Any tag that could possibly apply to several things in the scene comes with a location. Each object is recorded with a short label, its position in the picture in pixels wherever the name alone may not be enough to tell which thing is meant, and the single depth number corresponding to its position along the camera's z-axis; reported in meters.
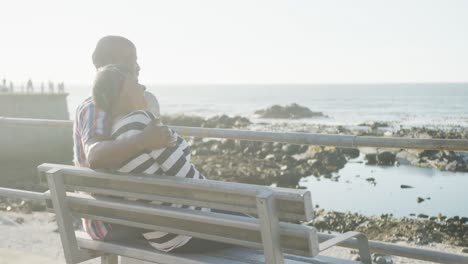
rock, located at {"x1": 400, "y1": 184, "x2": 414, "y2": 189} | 21.77
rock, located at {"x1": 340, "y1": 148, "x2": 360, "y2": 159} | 31.90
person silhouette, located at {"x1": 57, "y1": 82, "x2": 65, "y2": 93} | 56.09
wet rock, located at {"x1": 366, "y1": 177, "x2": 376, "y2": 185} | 23.03
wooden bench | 2.11
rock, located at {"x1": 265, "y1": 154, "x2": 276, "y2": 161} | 29.30
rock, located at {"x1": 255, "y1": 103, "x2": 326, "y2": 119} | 76.62
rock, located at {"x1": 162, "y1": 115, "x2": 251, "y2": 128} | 51.99
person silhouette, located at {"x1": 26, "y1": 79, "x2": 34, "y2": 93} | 55.06
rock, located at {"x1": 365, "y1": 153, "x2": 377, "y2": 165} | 29.20
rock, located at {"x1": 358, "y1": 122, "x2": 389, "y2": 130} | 53.49
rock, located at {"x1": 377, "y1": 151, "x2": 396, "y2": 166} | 29.16
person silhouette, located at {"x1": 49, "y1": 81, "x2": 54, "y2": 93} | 56.97
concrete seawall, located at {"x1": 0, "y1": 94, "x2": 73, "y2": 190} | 40.56
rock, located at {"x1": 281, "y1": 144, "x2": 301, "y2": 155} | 31.29
